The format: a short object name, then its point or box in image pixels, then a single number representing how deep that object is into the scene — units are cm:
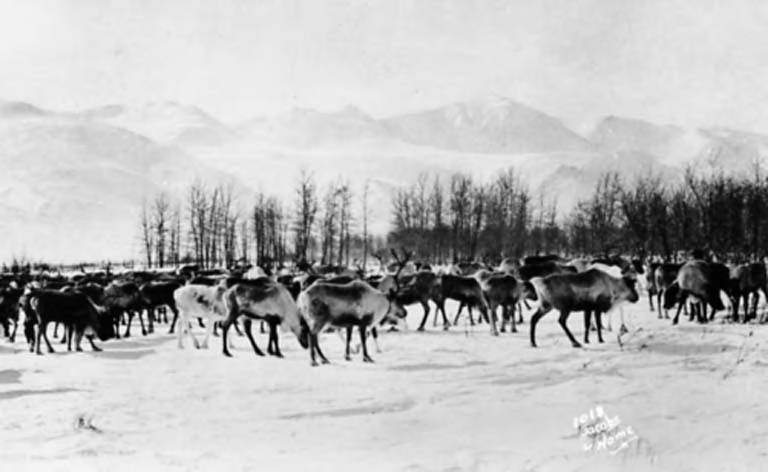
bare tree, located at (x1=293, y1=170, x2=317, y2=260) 6630
